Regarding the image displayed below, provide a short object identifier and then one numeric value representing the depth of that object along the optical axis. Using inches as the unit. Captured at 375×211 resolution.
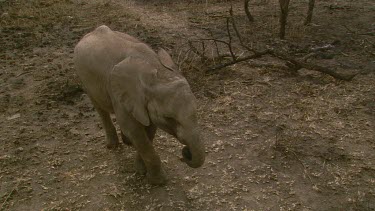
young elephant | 106.0
